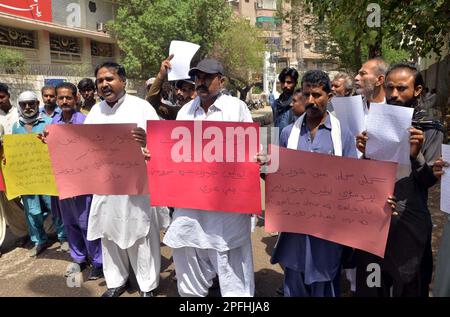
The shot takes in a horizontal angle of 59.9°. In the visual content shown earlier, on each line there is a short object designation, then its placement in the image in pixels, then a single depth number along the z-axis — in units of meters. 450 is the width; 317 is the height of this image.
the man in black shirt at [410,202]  2.07
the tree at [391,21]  3.62
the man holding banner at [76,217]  3.67
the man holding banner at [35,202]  4.14
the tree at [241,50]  27.70
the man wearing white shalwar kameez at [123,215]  3.02
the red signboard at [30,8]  19.14
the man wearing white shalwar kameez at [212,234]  2.60
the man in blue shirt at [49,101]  4.59
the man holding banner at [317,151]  2.35
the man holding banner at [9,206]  4.41
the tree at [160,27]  20.23
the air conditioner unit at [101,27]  25.50
